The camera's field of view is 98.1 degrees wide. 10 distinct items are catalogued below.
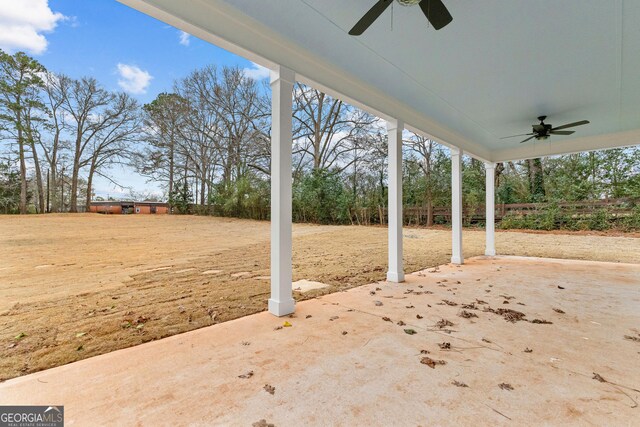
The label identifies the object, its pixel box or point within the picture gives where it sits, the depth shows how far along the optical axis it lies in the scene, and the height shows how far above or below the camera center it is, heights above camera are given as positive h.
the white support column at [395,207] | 3.76 +0.10
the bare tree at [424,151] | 10.48 +2.43
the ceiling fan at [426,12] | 1.64 +1.24
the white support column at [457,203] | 5.13 +0.21
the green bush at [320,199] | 9.73 +0.55
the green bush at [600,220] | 8.02 -0.19
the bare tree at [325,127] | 10.93 +3.49
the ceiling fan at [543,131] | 3.95 +1.21
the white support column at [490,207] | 6.18 +0.16
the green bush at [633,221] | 7.62 -0.21
